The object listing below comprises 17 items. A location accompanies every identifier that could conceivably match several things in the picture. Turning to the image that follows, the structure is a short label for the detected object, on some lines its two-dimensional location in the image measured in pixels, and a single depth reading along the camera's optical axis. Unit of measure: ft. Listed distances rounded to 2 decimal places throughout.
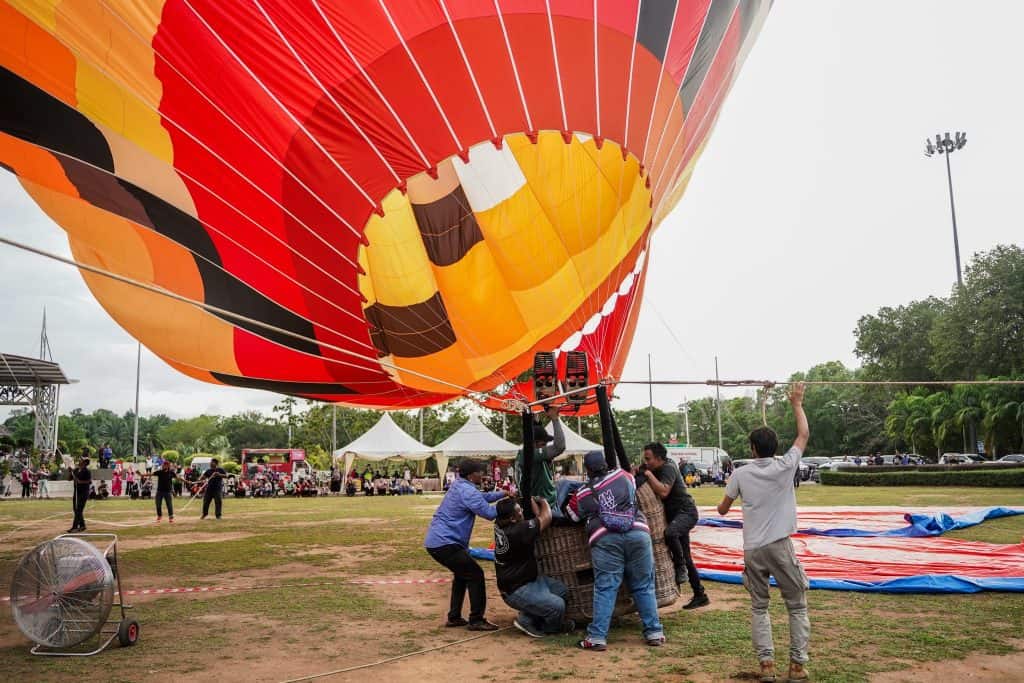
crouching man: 15.94
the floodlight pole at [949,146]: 153.69
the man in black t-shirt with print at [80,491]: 38.88
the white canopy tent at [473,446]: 90.99
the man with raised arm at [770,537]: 12.43
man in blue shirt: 16.96
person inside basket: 19.26
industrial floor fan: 14.90
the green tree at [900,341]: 171.73
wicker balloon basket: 16.29
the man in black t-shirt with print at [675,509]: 17.65
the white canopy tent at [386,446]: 90.07
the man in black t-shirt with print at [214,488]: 47.83
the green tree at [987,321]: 120.26
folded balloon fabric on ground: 19.29
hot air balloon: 18.98
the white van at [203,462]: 152.21
